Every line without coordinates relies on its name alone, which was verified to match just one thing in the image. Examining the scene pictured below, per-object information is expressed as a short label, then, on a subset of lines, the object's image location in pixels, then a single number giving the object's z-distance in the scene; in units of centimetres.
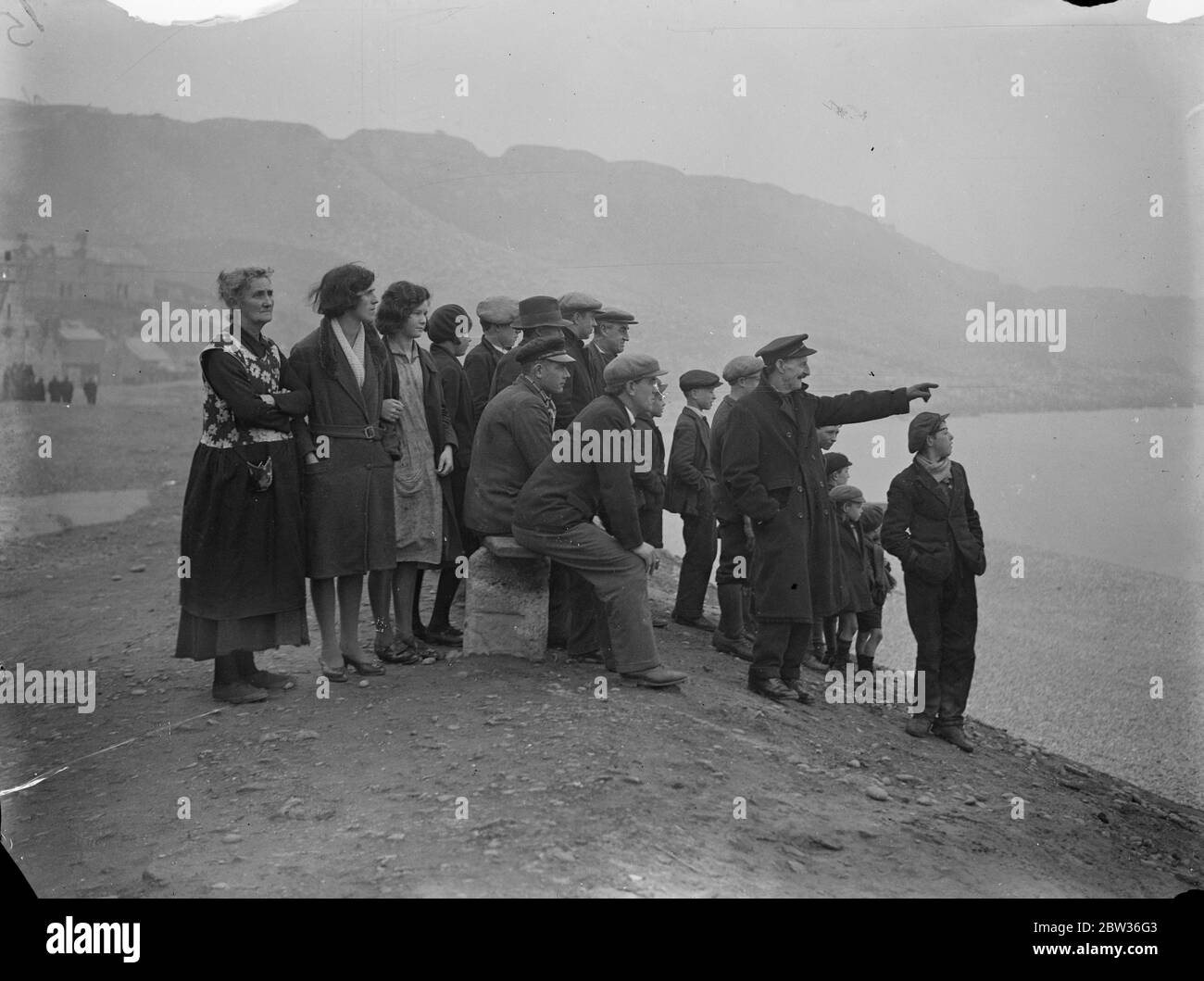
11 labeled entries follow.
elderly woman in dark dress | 498
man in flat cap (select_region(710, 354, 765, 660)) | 683
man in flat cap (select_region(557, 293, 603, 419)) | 644
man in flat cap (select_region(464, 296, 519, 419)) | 653
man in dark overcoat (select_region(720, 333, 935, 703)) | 576
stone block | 578
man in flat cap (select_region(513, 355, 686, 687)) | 540
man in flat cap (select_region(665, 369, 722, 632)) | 713
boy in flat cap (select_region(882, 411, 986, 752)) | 597
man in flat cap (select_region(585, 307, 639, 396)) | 666
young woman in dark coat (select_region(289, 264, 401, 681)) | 530
